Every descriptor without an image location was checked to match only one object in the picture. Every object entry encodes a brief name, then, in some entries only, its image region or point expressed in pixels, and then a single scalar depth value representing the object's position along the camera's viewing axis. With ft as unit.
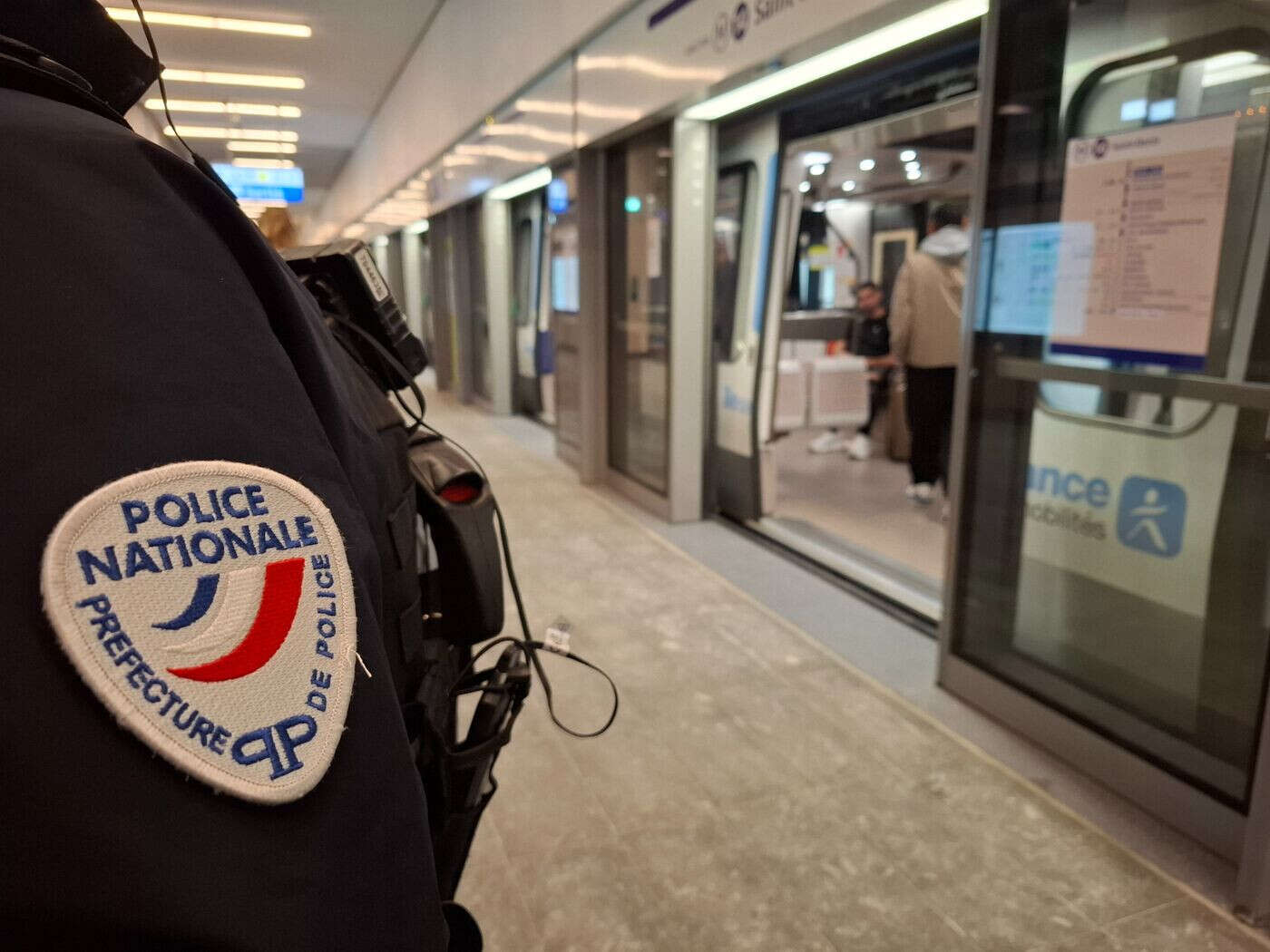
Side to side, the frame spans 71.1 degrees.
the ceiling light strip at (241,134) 39.50
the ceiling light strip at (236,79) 30.45
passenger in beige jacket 16.37
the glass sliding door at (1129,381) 6.61
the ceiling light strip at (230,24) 24.28
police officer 1.17
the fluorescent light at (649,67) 12.70
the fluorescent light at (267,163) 52.03
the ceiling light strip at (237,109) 34.24
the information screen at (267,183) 32.07
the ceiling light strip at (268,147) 46.44
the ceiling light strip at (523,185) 23.25
